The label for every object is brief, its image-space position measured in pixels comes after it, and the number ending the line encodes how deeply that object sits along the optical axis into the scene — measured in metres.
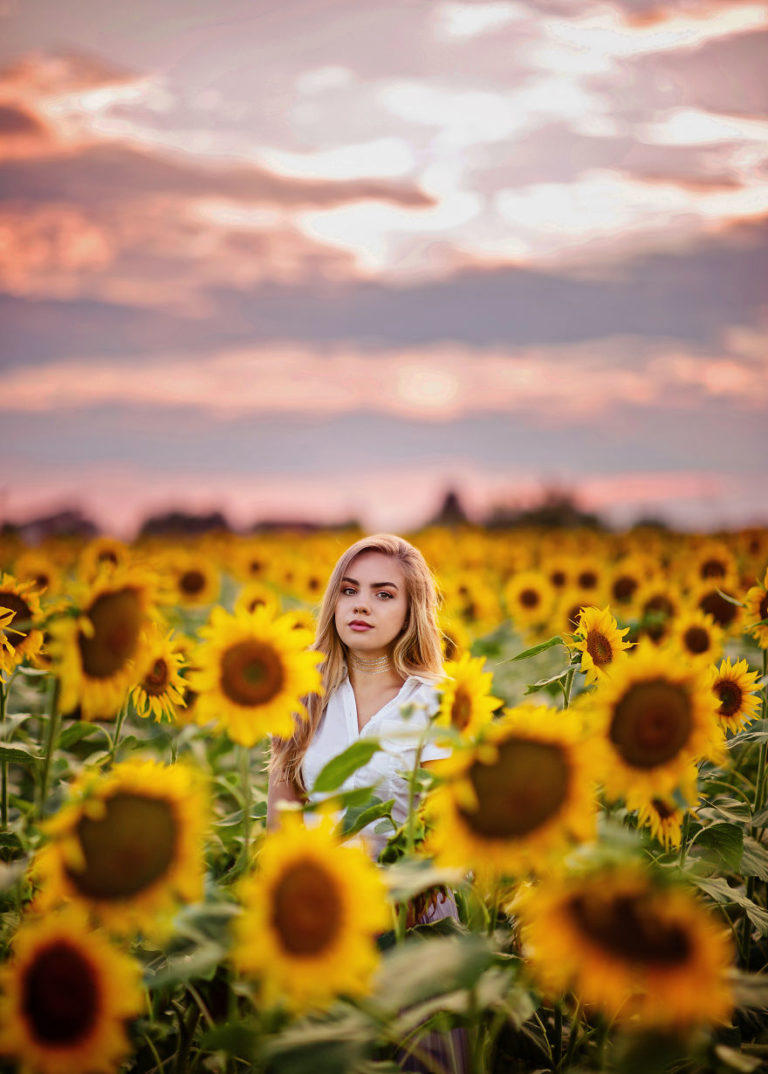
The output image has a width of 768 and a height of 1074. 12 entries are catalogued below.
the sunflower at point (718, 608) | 6.97
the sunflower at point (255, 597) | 6.82
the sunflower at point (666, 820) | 2.95
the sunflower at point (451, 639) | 5.00
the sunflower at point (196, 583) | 9.23
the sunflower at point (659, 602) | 6.98
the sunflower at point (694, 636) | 5.54
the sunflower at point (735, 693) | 3.78
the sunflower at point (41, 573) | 6.35
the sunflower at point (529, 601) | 9.12
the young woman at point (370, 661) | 3.79
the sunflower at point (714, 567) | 8.05
